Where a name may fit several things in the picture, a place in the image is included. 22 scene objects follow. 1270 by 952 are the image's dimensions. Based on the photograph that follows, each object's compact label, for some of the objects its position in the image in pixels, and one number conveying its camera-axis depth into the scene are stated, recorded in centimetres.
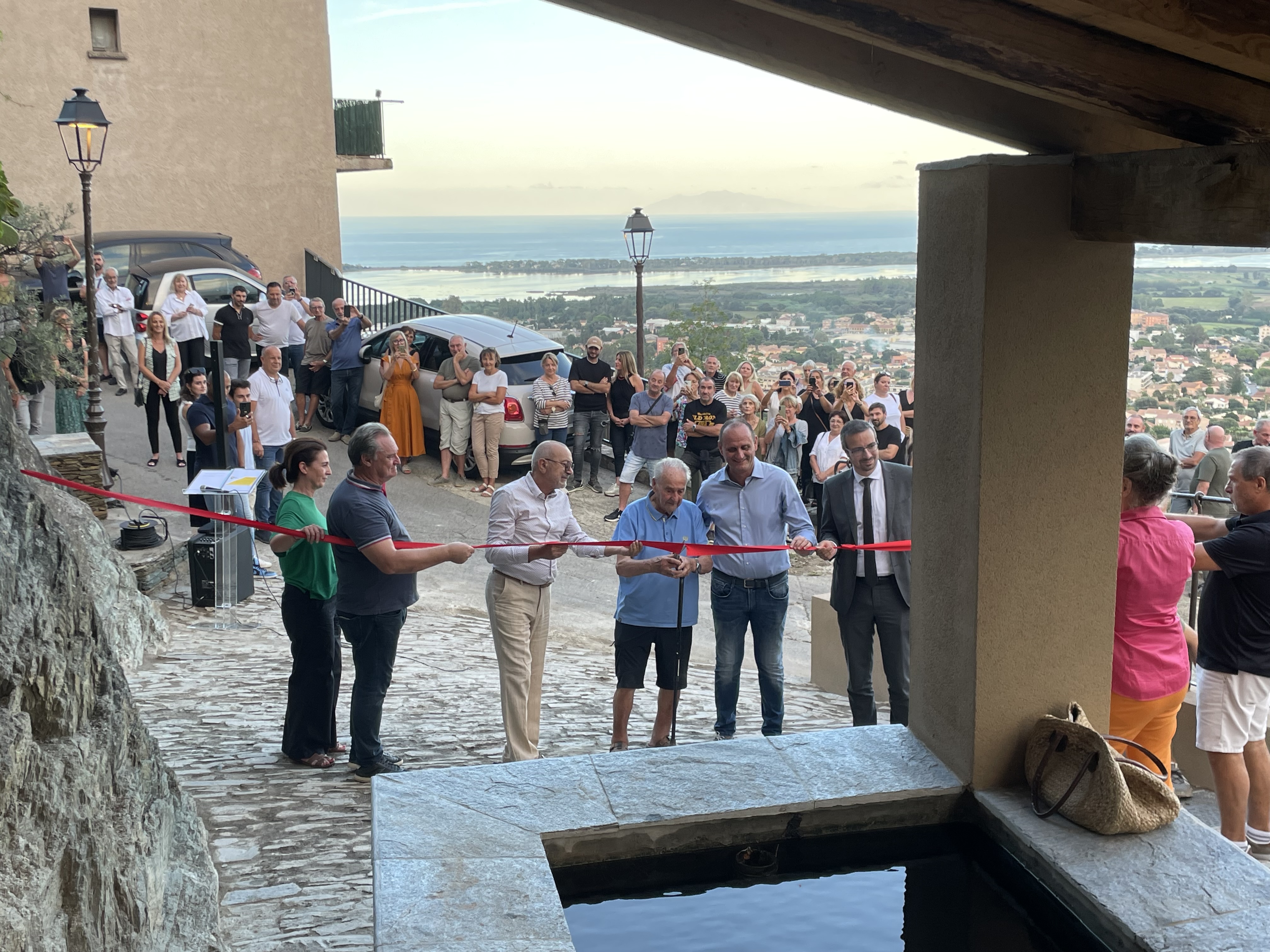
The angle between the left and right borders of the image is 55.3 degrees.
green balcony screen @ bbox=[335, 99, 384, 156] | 2917
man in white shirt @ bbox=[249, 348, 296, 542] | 1240
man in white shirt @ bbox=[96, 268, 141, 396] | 1684
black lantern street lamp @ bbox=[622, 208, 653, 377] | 1809
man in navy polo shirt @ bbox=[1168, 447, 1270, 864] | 540
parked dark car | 2077
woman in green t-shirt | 673
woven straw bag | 434
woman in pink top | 527
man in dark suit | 720
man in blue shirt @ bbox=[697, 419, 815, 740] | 723
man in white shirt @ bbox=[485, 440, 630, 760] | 669
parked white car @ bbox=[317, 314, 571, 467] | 1525
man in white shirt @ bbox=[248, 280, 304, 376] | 1661
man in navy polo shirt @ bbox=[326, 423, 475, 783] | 644
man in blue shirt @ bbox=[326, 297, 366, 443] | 1617
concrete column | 458
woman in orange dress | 1556
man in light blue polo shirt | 705
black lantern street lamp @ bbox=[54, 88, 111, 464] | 1312
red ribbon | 687
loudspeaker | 1030
